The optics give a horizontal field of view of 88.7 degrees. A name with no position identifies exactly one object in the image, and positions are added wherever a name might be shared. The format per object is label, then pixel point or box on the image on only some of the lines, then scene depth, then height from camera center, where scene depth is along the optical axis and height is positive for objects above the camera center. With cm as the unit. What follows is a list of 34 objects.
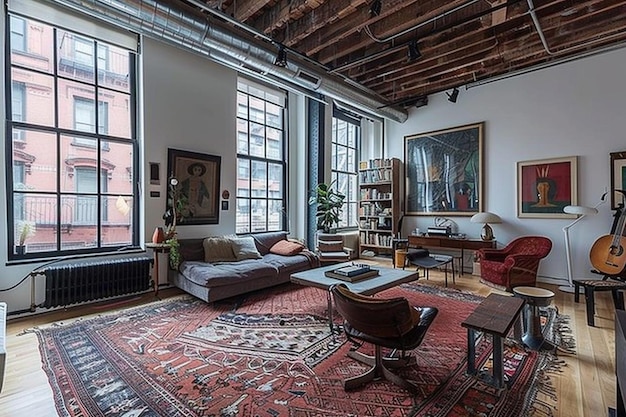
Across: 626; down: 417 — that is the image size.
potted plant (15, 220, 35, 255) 364 -30
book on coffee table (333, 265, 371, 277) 352 -74
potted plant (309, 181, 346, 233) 639 -1
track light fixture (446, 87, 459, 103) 629 +218
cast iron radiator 367 -88
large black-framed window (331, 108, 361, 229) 753 +110
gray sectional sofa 395 -85
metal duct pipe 320 +195
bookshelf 713 +3
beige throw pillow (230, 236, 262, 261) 499 -67
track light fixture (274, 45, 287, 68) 411 +192
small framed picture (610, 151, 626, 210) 474 +39
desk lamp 559 -27
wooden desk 575 -72
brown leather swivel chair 205 -82
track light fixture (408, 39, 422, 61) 413 +203
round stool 283 -104
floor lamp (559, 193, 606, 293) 456 -43
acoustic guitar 430 -67
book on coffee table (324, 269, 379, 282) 345 -78
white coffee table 322 -82
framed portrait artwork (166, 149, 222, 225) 488 +36
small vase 433 -39
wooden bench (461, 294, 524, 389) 226 -87
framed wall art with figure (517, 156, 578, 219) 522 +29
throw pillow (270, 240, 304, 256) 536 -71
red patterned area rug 206 -128
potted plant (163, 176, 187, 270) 447 -13
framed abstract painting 625 +69
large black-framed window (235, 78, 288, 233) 598 +94
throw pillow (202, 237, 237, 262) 480 -66
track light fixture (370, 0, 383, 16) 360 +224
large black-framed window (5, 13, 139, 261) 366 +82
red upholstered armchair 441 -85
